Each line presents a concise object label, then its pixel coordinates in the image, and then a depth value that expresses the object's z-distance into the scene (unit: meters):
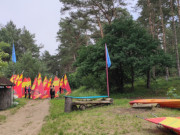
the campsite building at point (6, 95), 13.51
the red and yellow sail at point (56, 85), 20.67
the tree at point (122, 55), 14.28
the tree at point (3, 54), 8.95
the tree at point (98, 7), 19.47
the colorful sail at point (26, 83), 21.84
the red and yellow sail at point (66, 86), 19.77
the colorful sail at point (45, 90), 21.20
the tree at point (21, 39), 43.47
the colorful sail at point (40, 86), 20.83
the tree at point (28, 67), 32.69
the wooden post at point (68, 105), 8.56
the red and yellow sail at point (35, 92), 20.62
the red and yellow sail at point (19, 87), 20.23
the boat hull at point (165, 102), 7.68
